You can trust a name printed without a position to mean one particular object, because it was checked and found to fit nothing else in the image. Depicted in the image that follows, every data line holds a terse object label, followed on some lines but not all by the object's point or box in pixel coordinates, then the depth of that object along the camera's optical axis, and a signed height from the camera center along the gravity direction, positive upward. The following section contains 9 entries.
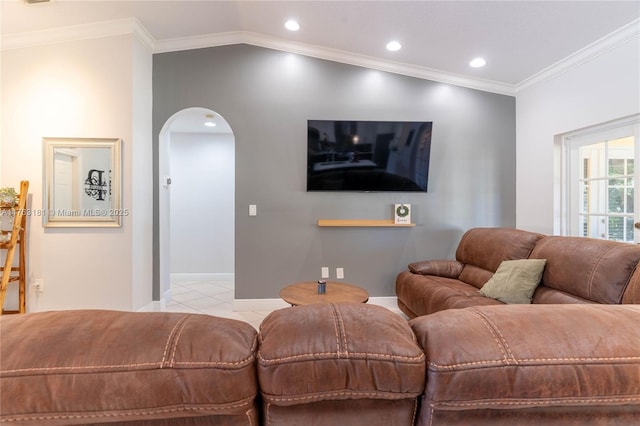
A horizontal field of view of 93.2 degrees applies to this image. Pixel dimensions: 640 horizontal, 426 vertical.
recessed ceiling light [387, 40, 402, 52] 3.21 +1.79
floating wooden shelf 3.57 -0.13
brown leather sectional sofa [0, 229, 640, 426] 0.60 -0.32
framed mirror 3.02 +0.27
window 2.76 +0.30
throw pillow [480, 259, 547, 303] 2.37 -0.57
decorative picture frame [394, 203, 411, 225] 3.67 -0.04
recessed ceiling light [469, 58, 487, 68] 3.33 +1.66
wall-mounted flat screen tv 3.58 +0.67
